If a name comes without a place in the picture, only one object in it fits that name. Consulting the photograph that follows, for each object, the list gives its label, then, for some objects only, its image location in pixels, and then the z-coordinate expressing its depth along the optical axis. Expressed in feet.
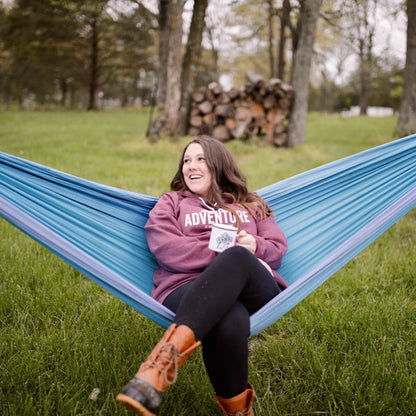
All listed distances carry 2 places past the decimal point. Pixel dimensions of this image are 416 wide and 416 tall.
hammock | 4.19
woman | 3.74
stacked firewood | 22.89
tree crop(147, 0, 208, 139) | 20.44
